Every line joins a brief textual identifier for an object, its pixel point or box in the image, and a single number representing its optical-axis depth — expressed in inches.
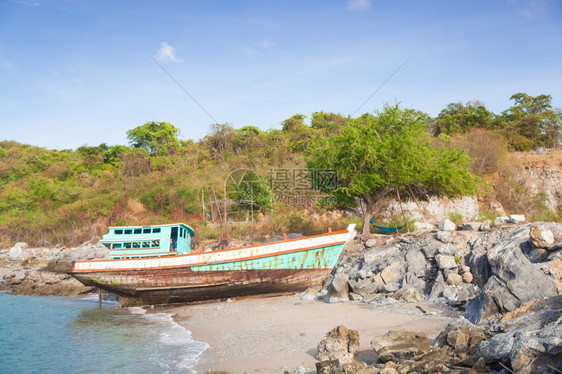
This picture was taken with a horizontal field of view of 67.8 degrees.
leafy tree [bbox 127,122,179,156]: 2231.8
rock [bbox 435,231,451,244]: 630.9
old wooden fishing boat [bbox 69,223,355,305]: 655.8
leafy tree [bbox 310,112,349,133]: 1875.0
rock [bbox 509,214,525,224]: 721.0
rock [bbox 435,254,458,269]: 559.8
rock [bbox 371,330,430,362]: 298.8
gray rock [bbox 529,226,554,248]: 446.0
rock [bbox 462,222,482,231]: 674.8
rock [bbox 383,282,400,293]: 560.1
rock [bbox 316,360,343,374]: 287.9
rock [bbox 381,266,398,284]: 593.1
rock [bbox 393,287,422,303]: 511.8
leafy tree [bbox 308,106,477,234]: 778.2
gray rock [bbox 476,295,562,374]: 234.1
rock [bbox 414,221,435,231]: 840.3
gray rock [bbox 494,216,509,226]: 752.5
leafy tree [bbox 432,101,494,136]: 1665.8
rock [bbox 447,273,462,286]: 530.9
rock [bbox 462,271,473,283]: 529.7
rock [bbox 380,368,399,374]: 268.4
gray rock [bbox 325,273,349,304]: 557.7
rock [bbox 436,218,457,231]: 687.1
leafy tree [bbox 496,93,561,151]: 1520.7
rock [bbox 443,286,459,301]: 496.7
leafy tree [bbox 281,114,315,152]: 1678.2
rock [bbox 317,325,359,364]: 324.8
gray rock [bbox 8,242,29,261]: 1273.6
